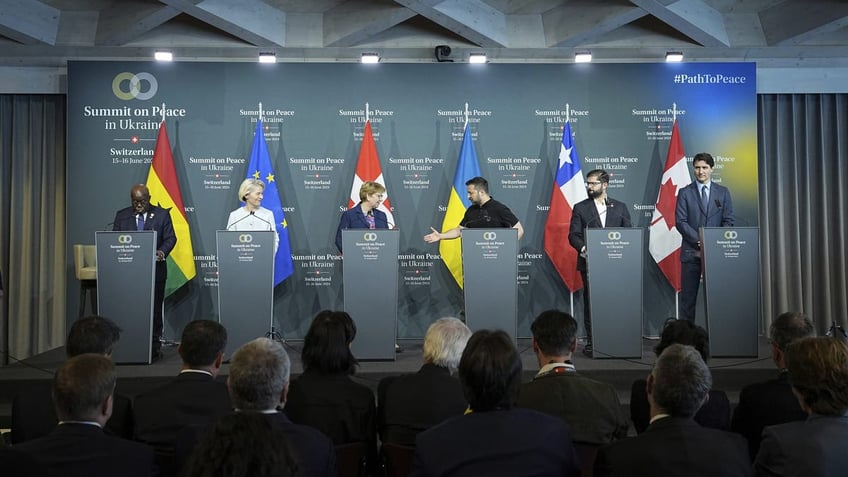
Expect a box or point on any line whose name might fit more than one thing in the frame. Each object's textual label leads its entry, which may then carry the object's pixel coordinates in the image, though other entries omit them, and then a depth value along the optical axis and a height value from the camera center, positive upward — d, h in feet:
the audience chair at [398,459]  9.10 -2.45
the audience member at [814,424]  7.36 -1.72
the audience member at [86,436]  6.99 -1.67
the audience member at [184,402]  9.56 -1.82
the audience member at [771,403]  10.07 -2.01
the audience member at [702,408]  10.24 -1.99
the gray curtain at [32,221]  26.32 +1.44
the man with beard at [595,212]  21.91 +1.30
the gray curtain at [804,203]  27.20 +1.84
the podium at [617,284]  19.22 -0.72
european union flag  25.34 +2.83
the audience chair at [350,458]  8.96 -2.40
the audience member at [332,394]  9.89 -1.80
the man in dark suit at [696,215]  22.58 +1.23
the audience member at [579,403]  9.20 -1.82
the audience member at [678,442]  6.87 -1.74
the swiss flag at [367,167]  25.38 +3.10
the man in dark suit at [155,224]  21.25 +1.07
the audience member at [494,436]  6.86 -1.67
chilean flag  25.64 +1.79
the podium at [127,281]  19.20 -0.51
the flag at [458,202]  25.63 +1.90
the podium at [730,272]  19.25 -0.44
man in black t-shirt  22.95 +1.39
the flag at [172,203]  25.16 +1.93
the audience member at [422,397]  10.03 -1.88
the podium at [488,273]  19.48 -0.41
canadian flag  25.61 +1.32
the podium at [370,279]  19.43 -0.54
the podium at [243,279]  19.72 -0.50
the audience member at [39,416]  9.70 -1.99
